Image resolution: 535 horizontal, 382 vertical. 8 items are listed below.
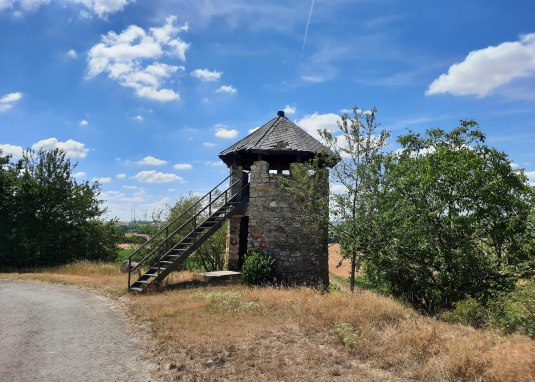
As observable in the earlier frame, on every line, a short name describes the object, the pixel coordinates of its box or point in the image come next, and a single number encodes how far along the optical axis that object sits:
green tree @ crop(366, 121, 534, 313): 10.92
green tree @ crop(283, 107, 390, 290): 12.37
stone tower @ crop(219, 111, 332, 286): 14.65
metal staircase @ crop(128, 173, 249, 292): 13.40
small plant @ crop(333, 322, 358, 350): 6.98
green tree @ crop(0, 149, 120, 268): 20.52
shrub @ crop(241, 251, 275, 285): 13.76
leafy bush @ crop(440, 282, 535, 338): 6.96
